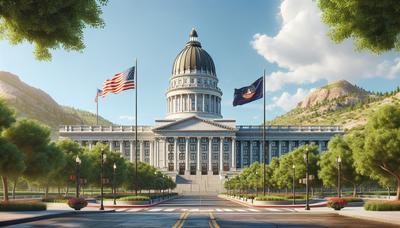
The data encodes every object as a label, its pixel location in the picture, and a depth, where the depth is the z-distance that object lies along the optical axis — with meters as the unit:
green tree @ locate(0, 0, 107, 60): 18.97
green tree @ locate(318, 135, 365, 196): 66.62
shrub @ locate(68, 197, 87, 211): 40.44
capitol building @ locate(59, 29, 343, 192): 157.62
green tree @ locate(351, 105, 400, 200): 48.47
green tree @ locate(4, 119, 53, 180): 50.38
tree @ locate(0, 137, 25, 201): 41.97
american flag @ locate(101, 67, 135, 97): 65.94
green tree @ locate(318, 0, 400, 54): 19.38
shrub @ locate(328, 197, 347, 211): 41.53
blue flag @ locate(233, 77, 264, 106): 60.34
